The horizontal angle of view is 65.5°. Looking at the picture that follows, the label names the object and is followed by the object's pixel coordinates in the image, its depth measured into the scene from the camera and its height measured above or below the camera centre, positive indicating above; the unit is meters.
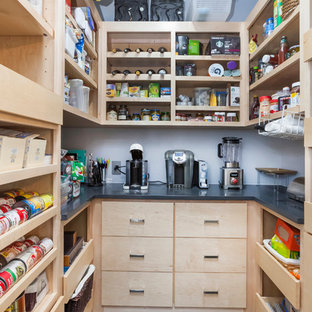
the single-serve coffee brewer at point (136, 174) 1.95 -0.13
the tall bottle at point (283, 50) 1.50 +0.68
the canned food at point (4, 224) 0.76 -0.22
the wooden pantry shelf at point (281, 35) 1.33 +0.79
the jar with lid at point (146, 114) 2.05 +0.38
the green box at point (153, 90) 2.08 +0.58
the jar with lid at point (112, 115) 2.03 +0.36
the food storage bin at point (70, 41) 1.29 +0.64
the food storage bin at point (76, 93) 1.54 +0.41
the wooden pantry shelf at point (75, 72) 1.31 +0.53
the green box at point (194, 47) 2.02 +0.92
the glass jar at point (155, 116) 2.06 +0.36
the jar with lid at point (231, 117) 2.01 +0.35
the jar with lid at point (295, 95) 1.26 +0.34
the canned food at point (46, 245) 1.05 -0.39
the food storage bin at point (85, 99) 1.66 +0.40
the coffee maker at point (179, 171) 2.01 -0.11
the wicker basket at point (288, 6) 1.29 +0.83
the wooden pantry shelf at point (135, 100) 1.98 +0.47
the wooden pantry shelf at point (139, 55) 1.96 +0.83
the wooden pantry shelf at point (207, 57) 1.96 +0.82
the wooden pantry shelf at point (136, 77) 1.97 +0.65
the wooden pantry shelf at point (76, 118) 1.34 +0.27
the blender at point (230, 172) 2.03 -0.11
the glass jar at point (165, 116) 2.10 +0.36
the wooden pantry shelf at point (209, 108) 1.99 +0.41
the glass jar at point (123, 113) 2.05 +0.38
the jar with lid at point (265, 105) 1.61 +0.36
